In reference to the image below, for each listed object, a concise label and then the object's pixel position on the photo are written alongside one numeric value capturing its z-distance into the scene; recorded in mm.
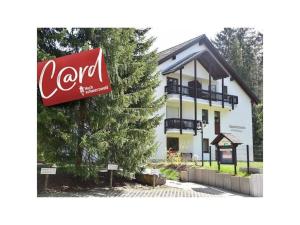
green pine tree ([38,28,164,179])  9828
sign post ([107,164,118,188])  10273
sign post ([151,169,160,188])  10744
